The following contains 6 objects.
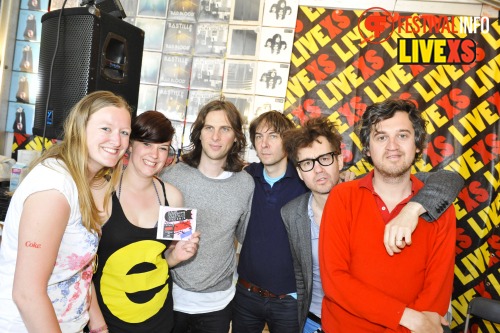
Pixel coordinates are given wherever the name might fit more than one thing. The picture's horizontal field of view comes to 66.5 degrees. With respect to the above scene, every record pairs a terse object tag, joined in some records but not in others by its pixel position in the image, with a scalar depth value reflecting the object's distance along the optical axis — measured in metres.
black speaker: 1.91
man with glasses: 1.78
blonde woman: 1.08
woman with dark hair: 1.48
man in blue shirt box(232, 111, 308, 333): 1.96
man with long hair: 1.88
